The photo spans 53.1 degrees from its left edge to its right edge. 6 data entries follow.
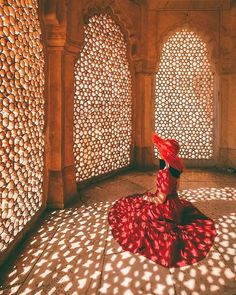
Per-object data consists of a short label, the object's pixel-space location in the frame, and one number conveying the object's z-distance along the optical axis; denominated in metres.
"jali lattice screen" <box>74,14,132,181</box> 4.18
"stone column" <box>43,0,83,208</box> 3.15
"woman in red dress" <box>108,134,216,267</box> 2.22
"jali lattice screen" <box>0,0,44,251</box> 2.16
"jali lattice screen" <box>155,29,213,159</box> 5.67
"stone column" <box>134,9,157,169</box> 5.39
